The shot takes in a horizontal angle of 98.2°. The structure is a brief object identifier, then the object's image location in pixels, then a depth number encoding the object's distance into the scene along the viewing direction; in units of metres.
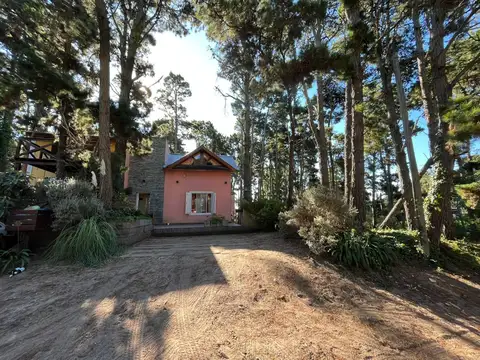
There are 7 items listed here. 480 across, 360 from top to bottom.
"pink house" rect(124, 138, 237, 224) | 11.18
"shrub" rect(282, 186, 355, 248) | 4.28
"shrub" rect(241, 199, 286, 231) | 7.67
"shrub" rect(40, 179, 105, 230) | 4.46
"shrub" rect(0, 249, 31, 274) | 3.87
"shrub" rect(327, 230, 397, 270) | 4.02
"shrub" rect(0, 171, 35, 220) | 4.28
